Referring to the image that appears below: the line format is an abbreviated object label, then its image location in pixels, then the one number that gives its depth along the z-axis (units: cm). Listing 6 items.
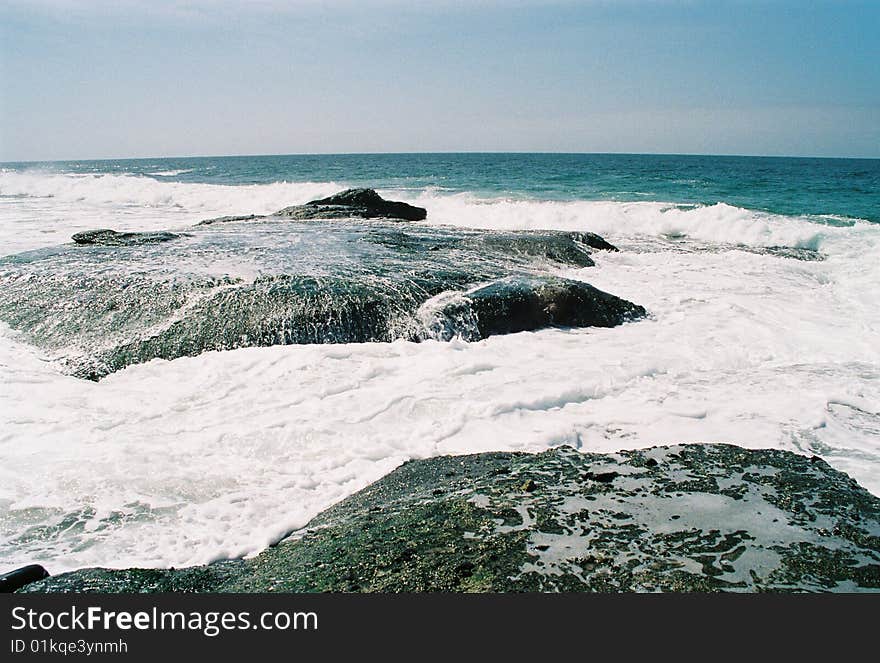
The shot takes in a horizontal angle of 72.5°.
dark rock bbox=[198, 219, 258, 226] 1474
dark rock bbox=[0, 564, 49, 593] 278
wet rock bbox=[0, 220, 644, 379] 694
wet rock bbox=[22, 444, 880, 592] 261
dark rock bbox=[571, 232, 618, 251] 1372
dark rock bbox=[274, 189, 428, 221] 1529
